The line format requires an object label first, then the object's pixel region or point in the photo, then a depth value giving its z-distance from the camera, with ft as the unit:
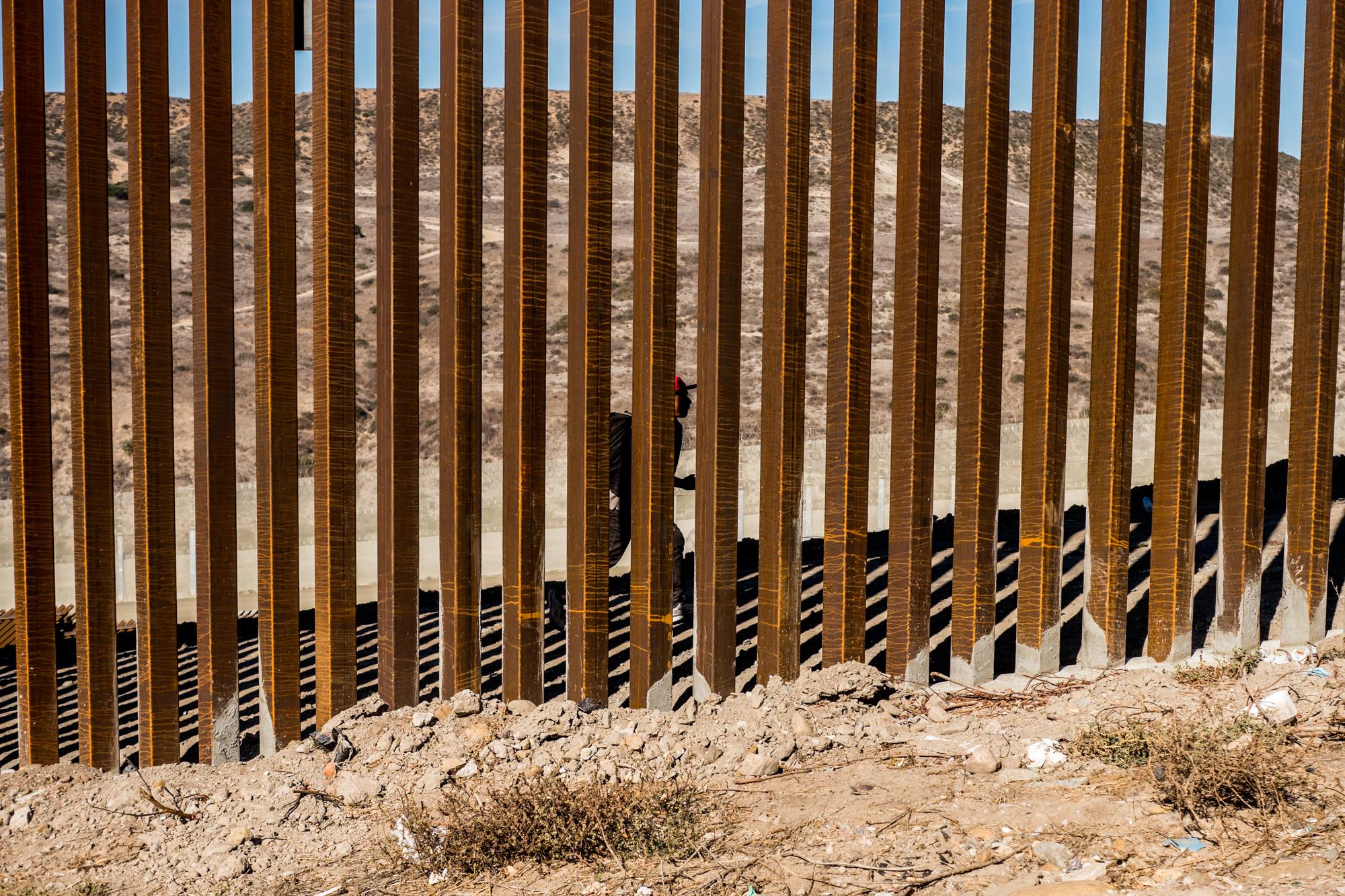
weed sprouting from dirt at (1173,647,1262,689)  13.92
